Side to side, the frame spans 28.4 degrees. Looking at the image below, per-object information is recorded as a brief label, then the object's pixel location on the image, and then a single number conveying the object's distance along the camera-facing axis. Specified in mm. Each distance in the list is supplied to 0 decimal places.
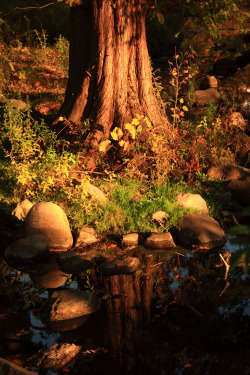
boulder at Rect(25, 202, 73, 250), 6141
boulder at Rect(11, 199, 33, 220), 6551
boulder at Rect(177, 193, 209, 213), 6891
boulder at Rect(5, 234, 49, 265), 5891
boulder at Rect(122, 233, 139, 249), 6211
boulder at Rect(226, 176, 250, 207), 7336
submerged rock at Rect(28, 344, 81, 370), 3912
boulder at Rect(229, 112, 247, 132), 9414
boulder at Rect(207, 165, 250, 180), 7918
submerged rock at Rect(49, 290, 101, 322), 4668
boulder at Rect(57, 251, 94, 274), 5750
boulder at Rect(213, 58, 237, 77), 15083
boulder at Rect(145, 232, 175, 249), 6195
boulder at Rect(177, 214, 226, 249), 6230
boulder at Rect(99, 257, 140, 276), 5613
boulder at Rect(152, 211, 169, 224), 6574
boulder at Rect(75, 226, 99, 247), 6230
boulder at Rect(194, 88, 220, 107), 11523
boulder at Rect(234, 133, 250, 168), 8773
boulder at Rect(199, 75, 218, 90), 13023
